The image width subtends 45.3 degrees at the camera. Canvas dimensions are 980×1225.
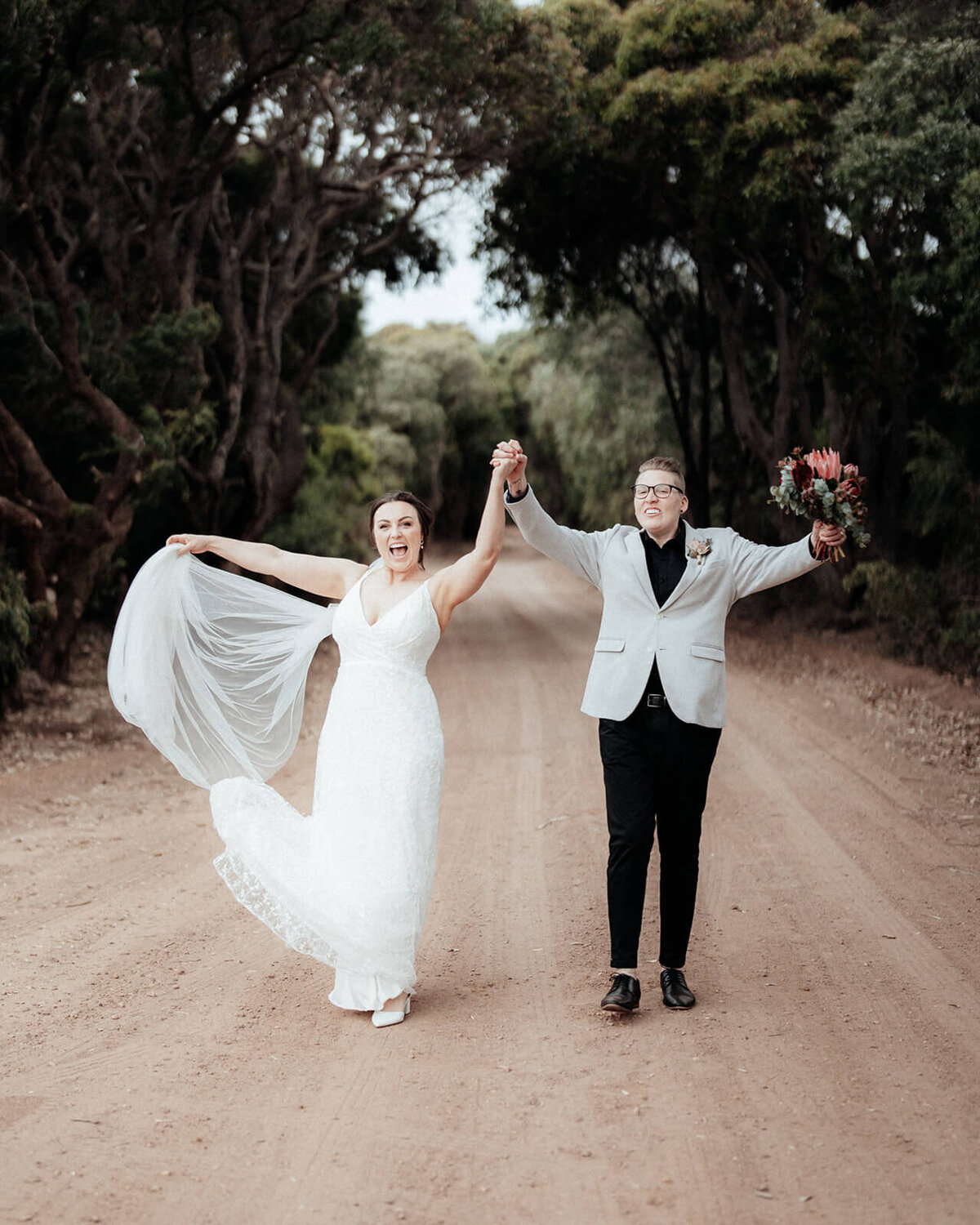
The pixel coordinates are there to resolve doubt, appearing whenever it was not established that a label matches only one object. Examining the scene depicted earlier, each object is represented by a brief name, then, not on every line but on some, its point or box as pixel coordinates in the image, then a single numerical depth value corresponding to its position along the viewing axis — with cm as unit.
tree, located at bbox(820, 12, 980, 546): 1283
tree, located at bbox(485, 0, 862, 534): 1588
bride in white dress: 471
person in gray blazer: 474
